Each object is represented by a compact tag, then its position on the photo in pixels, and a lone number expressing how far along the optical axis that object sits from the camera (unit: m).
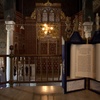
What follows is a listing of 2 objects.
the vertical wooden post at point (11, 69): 2.60
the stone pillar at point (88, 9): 6.01
